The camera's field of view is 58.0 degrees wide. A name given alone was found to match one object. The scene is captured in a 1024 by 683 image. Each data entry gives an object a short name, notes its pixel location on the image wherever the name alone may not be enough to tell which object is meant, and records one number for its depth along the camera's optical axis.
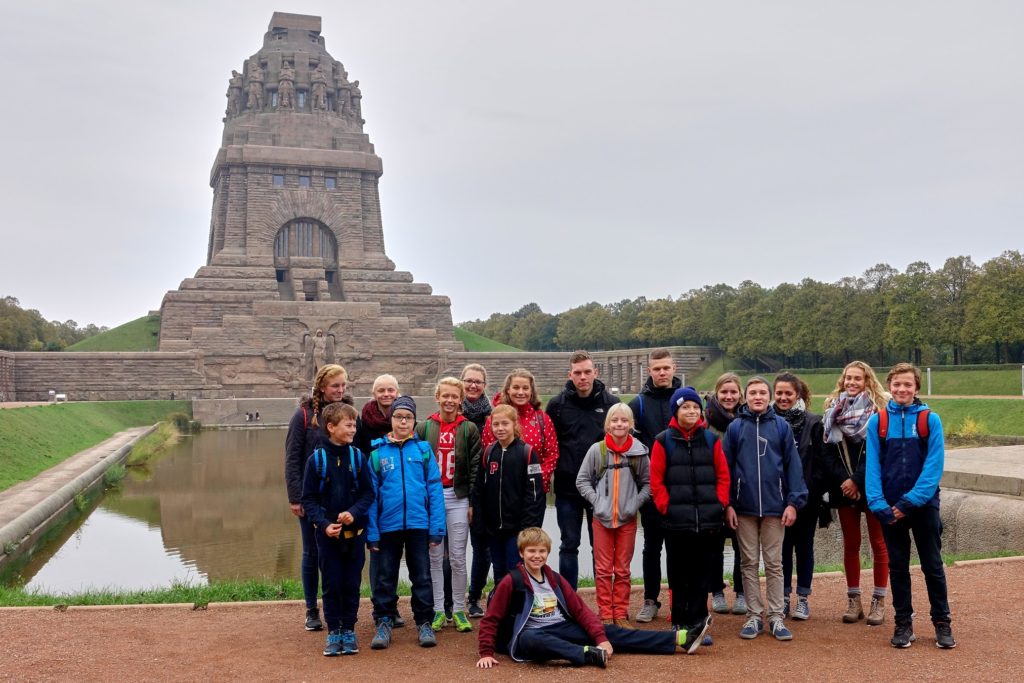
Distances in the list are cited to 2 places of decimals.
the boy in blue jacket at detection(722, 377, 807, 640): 6.05
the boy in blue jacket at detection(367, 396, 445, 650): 6.09
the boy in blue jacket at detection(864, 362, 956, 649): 5.70
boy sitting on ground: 5.48
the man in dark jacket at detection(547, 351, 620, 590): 6.65
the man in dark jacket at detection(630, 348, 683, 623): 6.52
